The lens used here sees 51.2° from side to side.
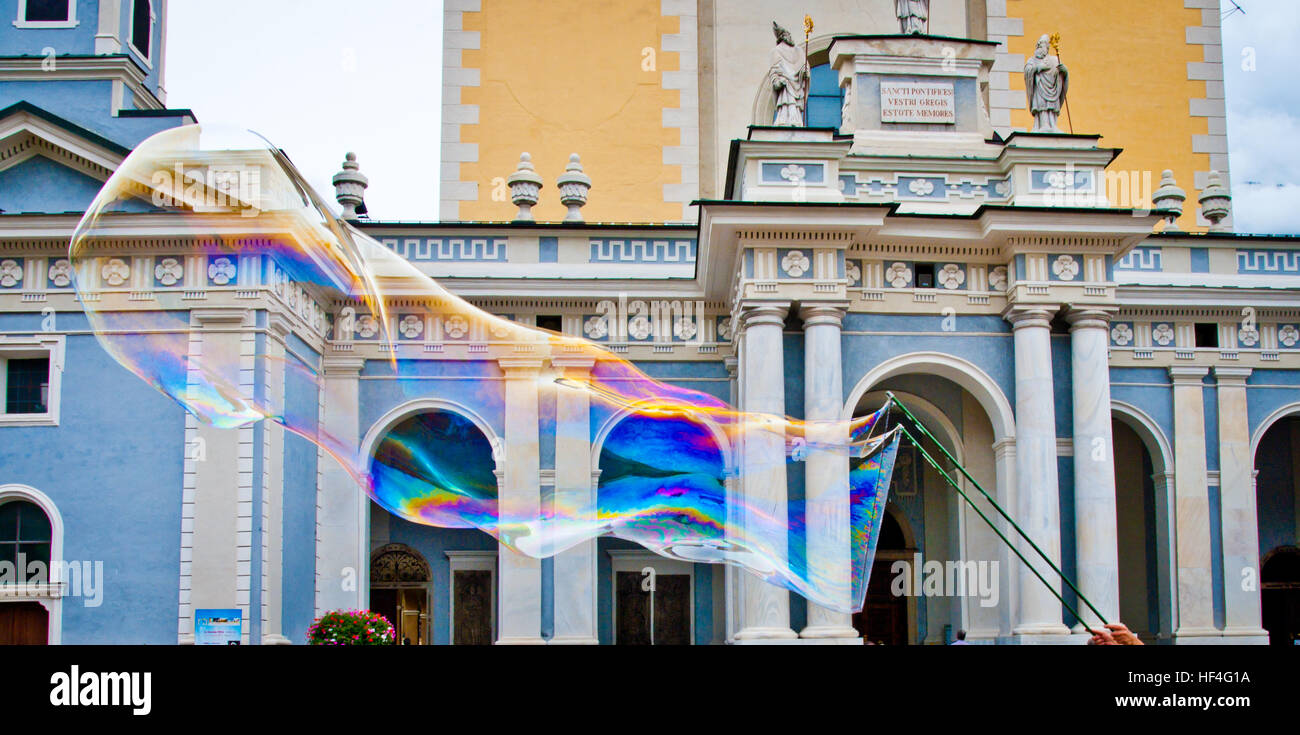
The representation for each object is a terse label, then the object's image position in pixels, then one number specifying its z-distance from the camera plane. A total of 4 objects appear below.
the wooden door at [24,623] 24.64
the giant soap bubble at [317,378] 17.83
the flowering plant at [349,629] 24.42
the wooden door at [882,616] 29.39
